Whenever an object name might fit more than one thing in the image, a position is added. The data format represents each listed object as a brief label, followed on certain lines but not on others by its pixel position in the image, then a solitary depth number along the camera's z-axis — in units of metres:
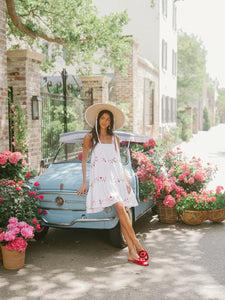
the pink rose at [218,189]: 6.69
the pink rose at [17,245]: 4.36
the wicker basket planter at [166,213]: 6.43
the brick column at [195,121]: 36.86
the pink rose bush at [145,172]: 5.84
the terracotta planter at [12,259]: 4.45
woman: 4.69
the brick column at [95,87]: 12.14
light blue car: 4.88
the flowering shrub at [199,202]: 6.27
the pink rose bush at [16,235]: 4.36
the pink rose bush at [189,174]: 6.94
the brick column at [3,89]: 6.88
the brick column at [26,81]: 7.84
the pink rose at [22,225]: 4.48
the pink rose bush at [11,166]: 5.59
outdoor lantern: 7.98
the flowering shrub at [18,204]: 4.63
